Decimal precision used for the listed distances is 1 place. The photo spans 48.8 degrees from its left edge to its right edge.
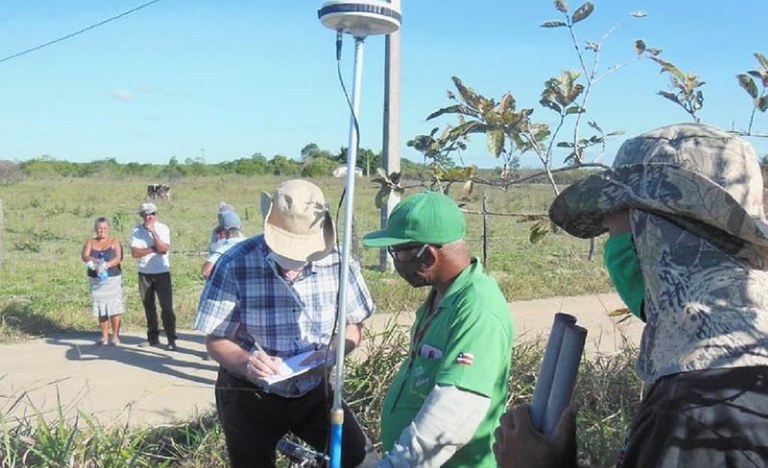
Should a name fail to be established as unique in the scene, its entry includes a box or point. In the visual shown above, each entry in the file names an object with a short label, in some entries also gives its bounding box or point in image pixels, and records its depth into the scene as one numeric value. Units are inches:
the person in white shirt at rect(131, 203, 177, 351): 361.1
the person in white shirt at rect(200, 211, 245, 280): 323.6
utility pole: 473.1
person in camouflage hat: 45.6
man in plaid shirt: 141.4
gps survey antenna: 104.0
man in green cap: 93.0
